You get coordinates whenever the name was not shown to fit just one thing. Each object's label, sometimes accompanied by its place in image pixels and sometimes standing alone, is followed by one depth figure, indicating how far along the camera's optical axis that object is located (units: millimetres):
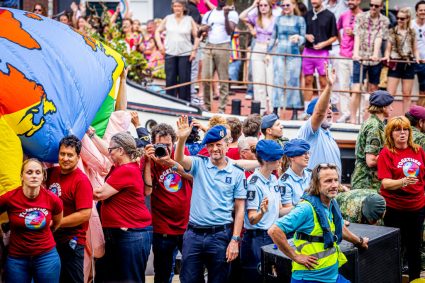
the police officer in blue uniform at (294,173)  12988
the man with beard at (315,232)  10643
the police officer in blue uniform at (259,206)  12476
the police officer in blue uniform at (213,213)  12250
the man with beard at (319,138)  13841
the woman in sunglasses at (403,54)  20964
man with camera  13452
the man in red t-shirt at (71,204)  12226
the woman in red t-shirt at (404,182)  14345
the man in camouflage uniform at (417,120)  15501
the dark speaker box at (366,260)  11647
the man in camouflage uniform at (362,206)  13512
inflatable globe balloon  12309
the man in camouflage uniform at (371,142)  15036
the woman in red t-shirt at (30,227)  11637
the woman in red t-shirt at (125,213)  12797
